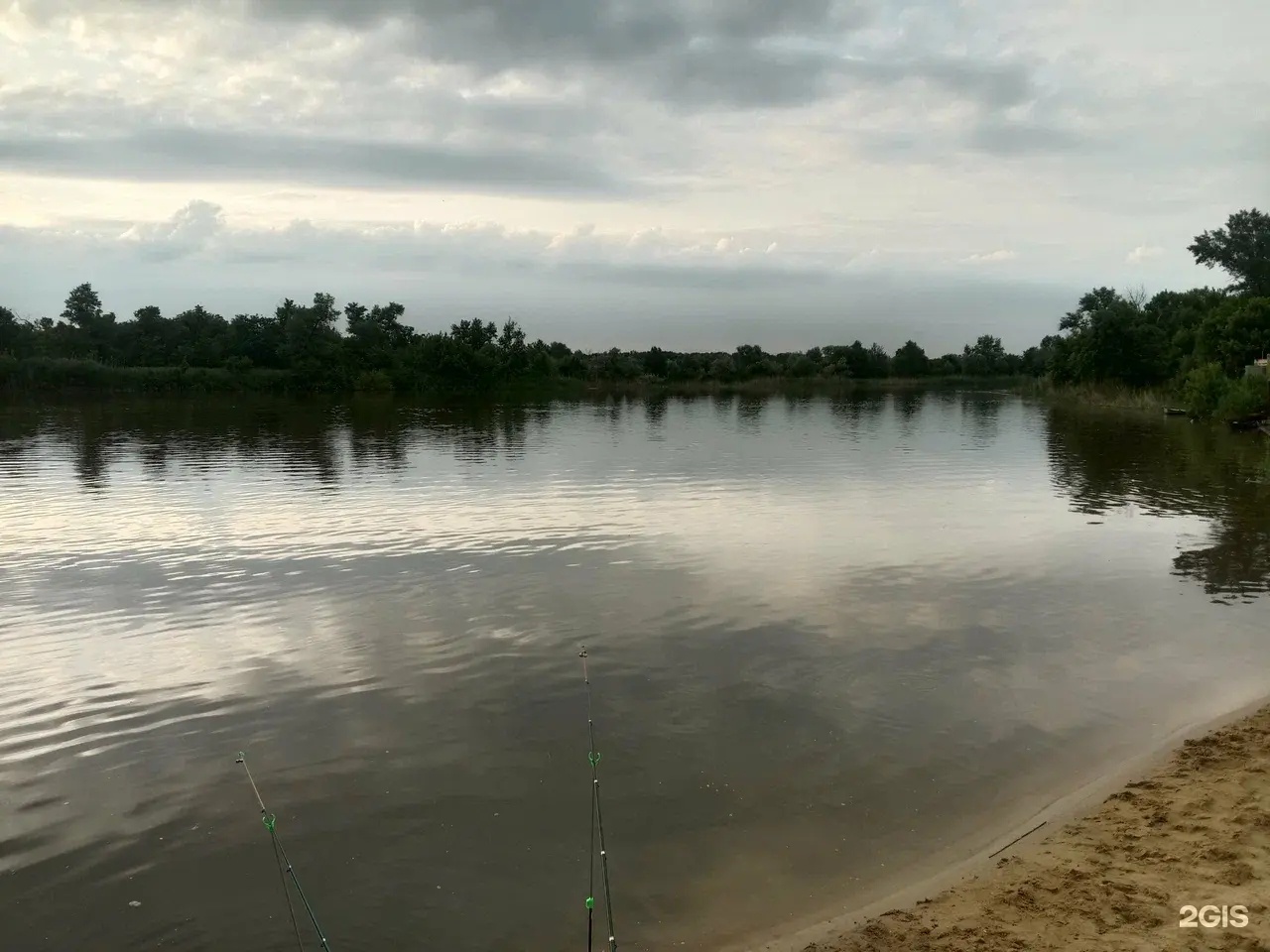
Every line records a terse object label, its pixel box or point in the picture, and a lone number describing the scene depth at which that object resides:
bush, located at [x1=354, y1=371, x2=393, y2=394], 113.69
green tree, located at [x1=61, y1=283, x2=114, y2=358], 112.38
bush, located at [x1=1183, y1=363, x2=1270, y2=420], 44.66
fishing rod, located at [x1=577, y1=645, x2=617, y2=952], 5.52
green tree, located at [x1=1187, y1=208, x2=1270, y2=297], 81.62
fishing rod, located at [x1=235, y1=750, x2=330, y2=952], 5.94
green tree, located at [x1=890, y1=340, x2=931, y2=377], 170.12
